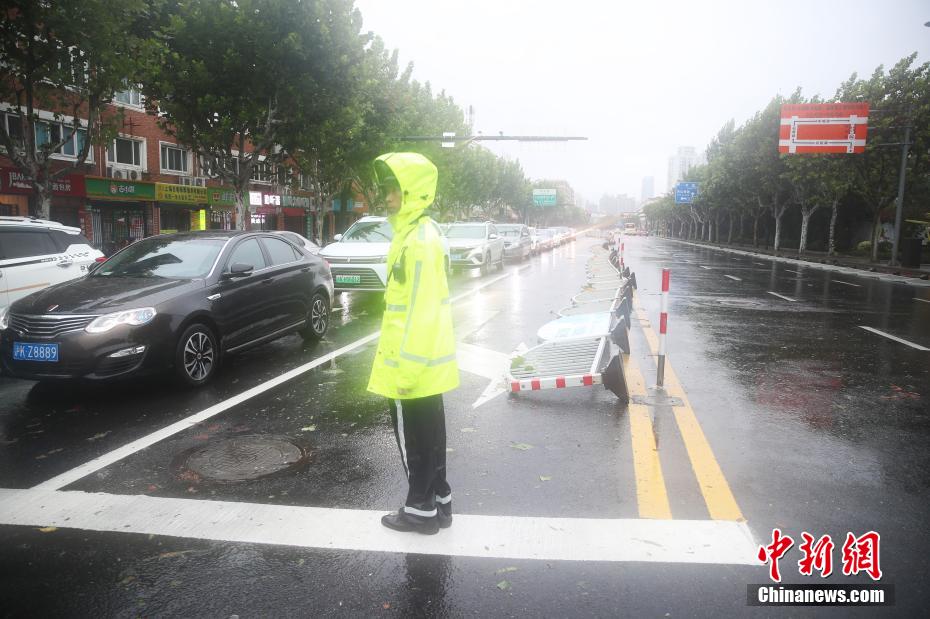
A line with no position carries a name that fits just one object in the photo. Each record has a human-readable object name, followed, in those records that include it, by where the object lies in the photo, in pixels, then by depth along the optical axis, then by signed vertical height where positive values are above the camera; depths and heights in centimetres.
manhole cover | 439 -170
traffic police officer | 341 -62
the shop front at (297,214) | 3944 +60
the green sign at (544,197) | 10292 +500
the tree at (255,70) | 1797 +439
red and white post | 649 -116
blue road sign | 7650 +465
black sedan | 587 -92
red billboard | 2636 +443
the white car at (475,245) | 2178 -65
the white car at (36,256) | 836 -52
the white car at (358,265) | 1323 -84
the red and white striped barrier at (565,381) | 603 -144
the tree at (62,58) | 1277 +334
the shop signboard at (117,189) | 2510 +125
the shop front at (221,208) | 3252 +71
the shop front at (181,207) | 2894 +67
